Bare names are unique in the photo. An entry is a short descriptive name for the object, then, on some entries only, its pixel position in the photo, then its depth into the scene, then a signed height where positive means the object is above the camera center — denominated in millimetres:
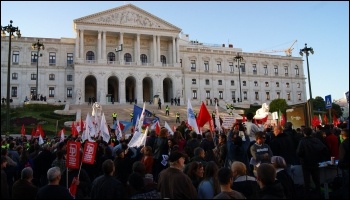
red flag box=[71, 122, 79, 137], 22522 +16
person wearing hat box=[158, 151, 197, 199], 5582 -928
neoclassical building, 60812 +11595
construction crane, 125925 +27232
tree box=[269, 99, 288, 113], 53356 +3256
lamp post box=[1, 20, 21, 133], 29391 +8676
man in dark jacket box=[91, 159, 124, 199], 5785 -959
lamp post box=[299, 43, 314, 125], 36747 +7948
